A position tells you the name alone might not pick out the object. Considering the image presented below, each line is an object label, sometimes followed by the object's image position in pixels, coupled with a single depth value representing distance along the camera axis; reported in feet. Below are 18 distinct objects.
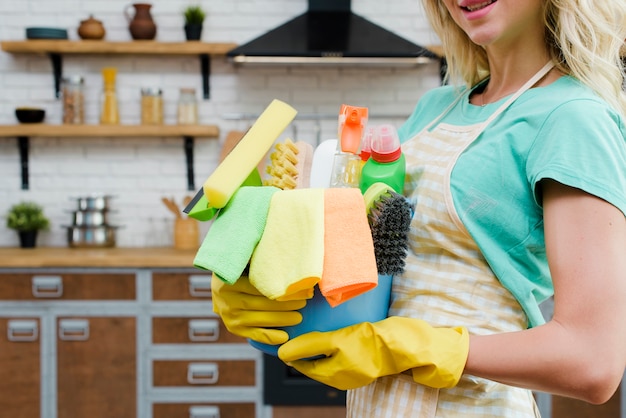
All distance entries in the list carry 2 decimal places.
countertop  10.68
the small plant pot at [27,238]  12.51
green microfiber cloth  2.71
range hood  11.18
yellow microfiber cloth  2.60
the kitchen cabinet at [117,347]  10.75
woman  2.74
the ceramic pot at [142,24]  12.36
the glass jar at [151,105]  12.49
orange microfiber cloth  2.63
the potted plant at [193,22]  12.38
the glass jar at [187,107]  12.59
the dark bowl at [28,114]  12.39
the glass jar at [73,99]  12.42
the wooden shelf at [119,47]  12.19
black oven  10.74
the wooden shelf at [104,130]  12.21
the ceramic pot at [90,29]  12.45
